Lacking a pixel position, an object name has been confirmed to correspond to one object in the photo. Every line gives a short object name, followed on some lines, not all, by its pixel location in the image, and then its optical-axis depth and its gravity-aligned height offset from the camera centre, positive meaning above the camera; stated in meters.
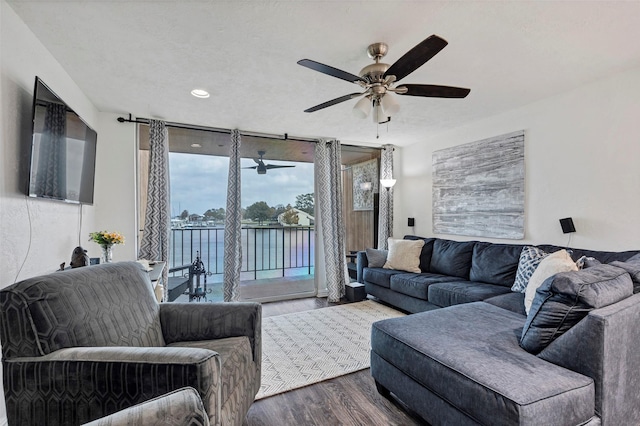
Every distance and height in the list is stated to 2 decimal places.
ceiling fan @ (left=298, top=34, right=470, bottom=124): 1.77 +0.94
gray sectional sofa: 1.27 -0.70
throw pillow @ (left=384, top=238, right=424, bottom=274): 4.01 -0.52
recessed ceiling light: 2.83 +1.19
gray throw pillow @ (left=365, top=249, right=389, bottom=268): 4.31 -0.57
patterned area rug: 2.29 -1.21
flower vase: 2.51 -0.30
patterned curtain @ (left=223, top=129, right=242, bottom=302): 3.94 -0.18
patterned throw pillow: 2.72 -0.43
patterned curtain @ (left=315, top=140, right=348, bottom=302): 4.58 +0.25
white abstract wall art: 3.41 +0.39
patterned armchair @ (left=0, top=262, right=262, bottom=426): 1.07 -0.54
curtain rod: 3.52 +1.16
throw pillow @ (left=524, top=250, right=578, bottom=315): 2.18 -0.37
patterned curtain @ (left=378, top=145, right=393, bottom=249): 4.98 +0.23
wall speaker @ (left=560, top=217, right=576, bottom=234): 2.86 -0.06
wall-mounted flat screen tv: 1.85 +0.47
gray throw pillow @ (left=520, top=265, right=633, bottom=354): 1.42 -0.39
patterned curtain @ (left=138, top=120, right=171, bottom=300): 3.53 +0.13
